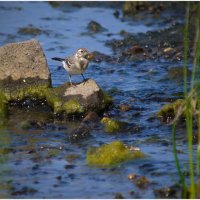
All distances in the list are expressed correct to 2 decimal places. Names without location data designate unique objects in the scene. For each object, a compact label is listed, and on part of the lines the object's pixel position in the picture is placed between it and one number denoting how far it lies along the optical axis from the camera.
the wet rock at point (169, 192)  8.18
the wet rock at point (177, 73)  14.12
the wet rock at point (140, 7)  19.37
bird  12.52
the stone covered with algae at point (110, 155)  9.48
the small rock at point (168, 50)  16.08
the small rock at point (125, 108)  12.26
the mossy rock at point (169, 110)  11.38
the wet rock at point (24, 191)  8.48
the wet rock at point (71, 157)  9.74
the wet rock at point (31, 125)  11.30
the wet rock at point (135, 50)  16.03
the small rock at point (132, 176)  8.84
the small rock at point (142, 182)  8.61
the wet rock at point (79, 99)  11.74
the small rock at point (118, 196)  8.18
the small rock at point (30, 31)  17.83
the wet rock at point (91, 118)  11.48
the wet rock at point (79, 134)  10.70
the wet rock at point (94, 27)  18.05
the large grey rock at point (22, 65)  12.44
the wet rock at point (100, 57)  15.63
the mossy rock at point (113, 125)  11.03
